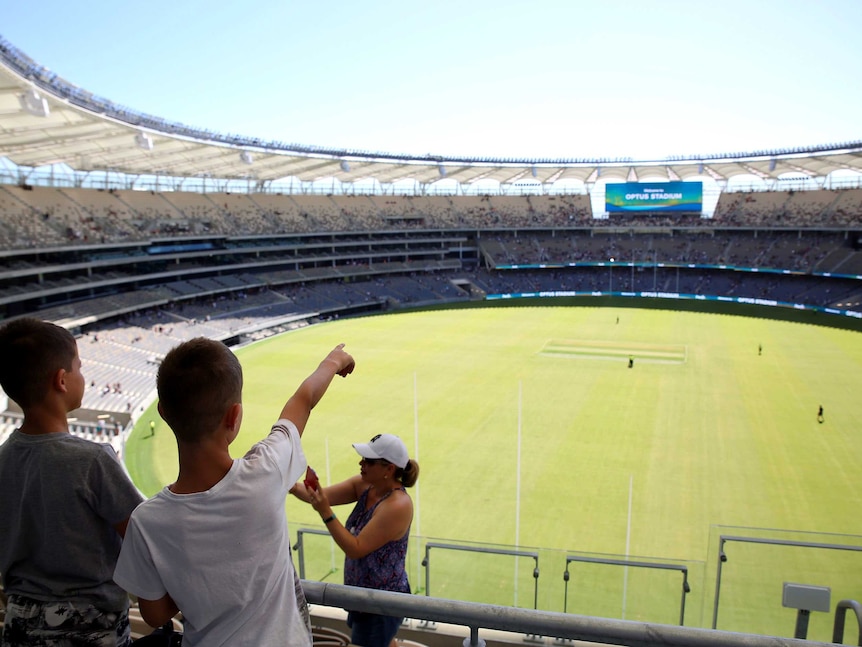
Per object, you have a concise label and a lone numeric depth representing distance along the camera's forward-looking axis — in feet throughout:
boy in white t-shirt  5.91
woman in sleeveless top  10.57
